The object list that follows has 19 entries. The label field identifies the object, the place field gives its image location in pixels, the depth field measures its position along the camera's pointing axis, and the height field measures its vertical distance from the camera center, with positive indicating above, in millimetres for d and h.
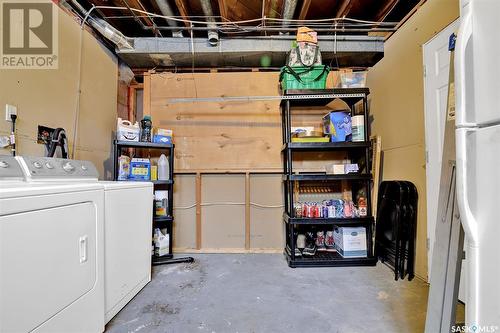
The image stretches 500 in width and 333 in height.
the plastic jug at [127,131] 2385 +373
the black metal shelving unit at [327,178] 2303 -108
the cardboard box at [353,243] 2346 -737
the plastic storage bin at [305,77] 2428 +915
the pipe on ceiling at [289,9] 2111 +1445
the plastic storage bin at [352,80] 2588 +938
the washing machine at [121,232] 1461 -446
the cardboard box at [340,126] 2445 +419
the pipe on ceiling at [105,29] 2219 +1322
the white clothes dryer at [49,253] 875 -365
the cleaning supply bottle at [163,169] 2605 -8
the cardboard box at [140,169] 2416 -6
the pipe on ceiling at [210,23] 2158 +1421
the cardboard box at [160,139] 2580 +314
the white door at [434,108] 1787 +455
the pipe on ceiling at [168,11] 2157 +1467
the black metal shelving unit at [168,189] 2352 -220
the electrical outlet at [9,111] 1526 +374
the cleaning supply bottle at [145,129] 2516 +410
